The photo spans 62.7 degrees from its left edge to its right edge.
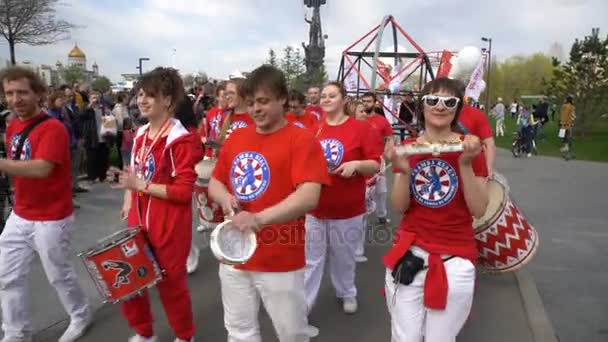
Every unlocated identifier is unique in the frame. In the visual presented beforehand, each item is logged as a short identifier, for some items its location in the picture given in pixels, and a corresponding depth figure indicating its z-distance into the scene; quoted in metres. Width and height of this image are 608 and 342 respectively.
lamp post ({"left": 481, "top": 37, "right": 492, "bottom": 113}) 44.65
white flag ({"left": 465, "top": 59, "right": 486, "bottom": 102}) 10.99
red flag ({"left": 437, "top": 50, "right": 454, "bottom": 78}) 12.75
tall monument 24.33
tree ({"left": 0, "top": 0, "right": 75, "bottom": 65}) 14.61
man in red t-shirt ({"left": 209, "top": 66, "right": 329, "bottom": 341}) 2.48
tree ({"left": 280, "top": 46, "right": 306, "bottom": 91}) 26.25
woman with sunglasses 2.42
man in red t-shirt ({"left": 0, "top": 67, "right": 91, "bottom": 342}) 3.37
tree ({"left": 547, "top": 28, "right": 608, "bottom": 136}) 21.80
